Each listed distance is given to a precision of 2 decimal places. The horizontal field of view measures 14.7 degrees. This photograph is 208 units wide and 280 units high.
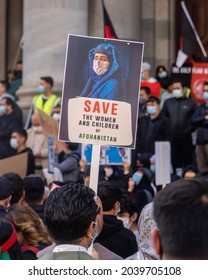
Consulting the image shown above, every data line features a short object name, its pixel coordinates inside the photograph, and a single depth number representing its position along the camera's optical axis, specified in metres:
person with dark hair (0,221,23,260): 4.42
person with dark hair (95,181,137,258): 5.76
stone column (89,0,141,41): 15.48
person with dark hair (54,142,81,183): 10.76
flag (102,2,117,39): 12.85
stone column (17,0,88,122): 13.66
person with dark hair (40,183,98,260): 3.58
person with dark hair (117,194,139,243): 6.94
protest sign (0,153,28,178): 9.24
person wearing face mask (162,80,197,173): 11.64
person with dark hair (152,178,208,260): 2.65
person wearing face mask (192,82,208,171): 10.98
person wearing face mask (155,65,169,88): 13.99
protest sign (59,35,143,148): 5.96
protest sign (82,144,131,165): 10.81
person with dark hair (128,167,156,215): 10.16
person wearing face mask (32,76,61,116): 12.73
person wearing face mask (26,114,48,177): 12.10
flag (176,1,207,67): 14.18
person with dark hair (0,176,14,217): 6.31
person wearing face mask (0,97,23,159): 12.45
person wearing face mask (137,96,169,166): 11.61
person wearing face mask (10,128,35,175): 11.30
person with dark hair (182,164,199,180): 9.77
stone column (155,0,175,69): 17.28
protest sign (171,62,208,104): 13.38
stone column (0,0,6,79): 18.06
